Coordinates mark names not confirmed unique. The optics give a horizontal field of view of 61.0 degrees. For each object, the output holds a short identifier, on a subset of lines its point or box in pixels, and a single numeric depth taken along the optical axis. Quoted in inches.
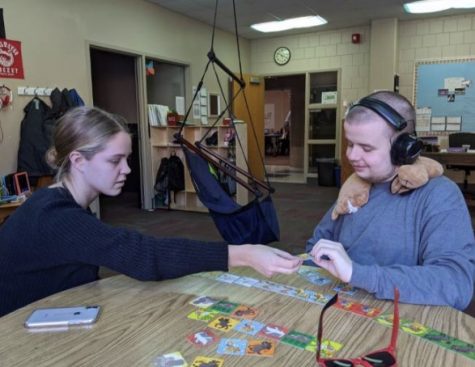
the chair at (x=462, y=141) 228.5
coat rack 157.6
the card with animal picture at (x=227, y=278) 48.7
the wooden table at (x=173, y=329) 32.4
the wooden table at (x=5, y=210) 128.2
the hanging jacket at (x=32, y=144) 156.5
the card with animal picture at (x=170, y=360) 31.7
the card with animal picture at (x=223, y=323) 37.5
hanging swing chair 119.0
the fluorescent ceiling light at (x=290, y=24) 257.5
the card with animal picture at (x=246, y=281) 47.5
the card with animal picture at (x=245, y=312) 39.6
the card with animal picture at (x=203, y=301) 42.0
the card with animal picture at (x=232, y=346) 33.5
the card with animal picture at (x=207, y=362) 31.7
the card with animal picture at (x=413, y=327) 35.9
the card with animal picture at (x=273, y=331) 35.9
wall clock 303.4
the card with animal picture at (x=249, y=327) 36.8
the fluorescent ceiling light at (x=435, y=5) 223.3
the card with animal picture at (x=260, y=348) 33.3
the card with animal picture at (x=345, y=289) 44.4
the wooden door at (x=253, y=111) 288.7
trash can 291.3
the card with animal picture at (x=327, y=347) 33.1
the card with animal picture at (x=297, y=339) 34.5
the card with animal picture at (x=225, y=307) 40.7
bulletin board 255.0
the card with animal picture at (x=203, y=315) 39.2
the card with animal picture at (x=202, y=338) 34.7
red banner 150.1
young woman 42.3
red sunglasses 30.2
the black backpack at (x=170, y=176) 215.0
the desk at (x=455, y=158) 201.0
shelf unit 207.3
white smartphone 37.4
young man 40.9
